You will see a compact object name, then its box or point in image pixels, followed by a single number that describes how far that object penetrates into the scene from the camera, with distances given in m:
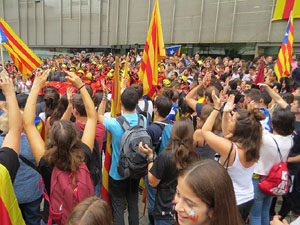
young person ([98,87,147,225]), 2.67
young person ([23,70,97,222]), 1.78
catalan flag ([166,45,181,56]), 11.83
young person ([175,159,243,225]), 1.15
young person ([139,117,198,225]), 2.13
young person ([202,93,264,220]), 1.98
